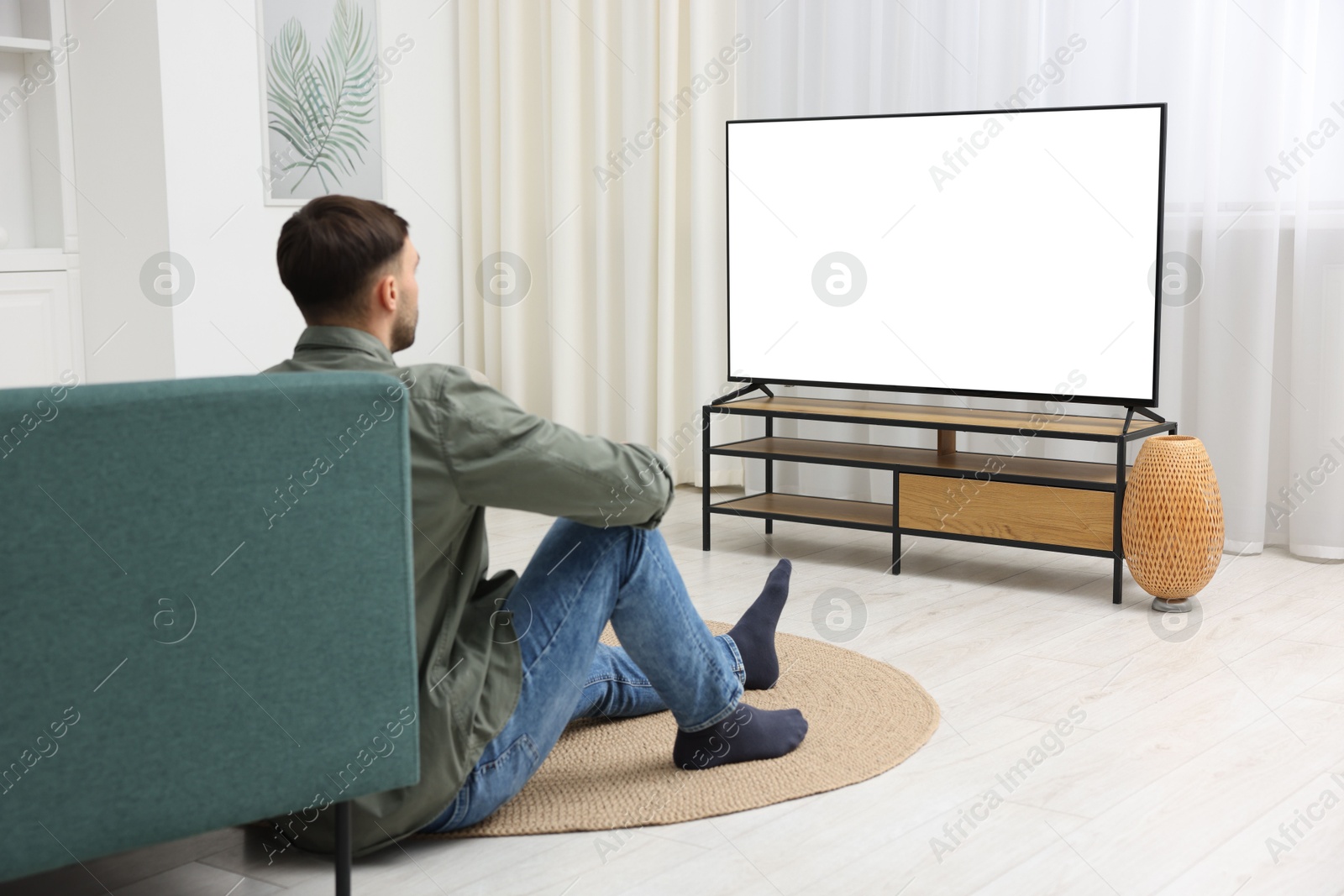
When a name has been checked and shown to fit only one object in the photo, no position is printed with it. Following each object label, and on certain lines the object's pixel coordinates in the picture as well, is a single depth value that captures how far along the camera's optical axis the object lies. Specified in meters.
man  1.54
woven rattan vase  2.98
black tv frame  3.10
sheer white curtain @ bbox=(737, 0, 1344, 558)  3.46
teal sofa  1.22
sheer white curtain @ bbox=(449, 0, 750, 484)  4.52
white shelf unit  4.10
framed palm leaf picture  4.32
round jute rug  1.92
